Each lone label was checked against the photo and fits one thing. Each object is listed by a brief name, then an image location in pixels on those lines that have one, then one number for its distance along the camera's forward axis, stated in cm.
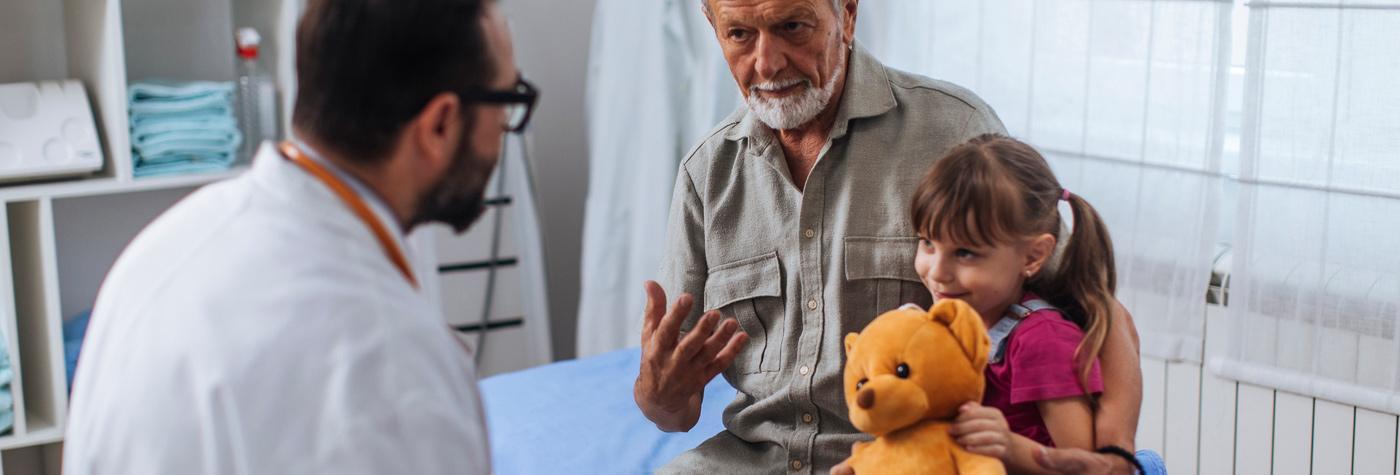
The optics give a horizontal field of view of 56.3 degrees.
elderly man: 166
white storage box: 245
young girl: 137
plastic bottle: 269
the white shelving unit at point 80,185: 248
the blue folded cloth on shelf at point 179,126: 254
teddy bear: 128
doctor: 98
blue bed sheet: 205
